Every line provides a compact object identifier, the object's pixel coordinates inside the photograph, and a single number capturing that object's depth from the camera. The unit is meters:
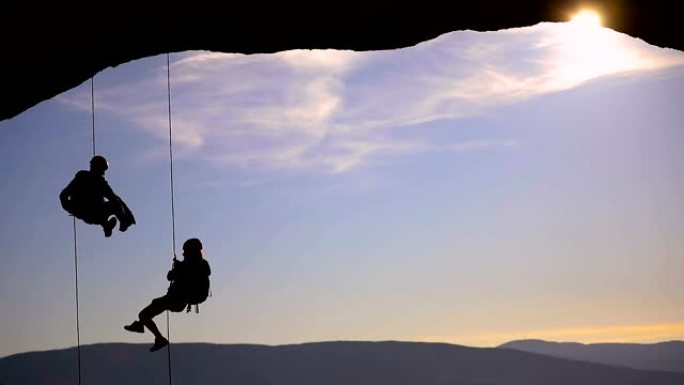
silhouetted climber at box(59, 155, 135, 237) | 15.40
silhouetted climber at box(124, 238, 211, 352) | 15.37
